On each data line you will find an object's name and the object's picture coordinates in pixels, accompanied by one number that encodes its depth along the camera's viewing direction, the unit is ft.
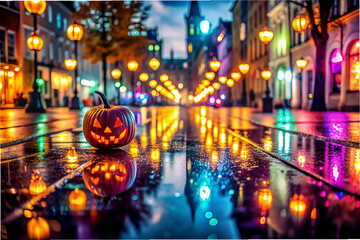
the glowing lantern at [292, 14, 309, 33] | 66.80
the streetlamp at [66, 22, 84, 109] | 72.54
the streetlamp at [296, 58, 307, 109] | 83.30
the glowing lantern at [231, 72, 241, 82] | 108.89
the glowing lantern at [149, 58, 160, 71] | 85.73
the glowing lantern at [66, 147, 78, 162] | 21.34
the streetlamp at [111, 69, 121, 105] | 99.62
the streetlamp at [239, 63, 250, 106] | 177.01
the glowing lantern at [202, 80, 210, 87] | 193.40
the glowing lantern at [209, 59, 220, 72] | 102.06
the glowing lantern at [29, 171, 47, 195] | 13.75
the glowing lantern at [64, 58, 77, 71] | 83.42
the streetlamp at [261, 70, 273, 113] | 87.30
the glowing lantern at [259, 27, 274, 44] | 67.74
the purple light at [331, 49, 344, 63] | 85.24
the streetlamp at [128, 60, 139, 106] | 91.30
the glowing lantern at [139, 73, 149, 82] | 123.24
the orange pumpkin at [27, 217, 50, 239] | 9.30
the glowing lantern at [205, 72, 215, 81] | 140.21
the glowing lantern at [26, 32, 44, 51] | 68.49
